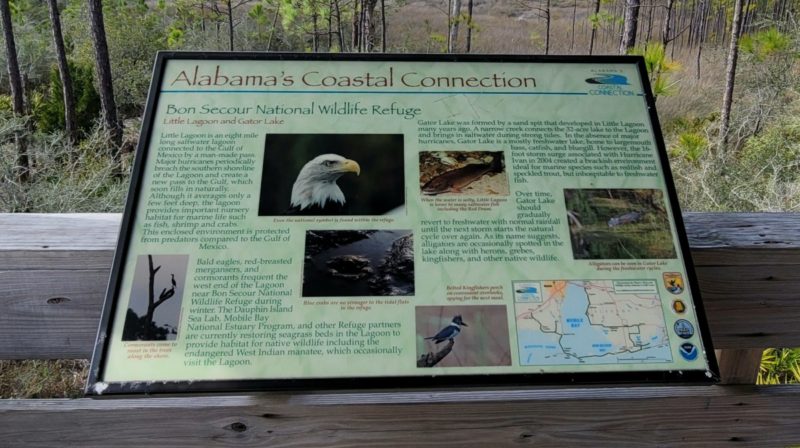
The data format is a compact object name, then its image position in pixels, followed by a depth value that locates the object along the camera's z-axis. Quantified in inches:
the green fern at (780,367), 121.8
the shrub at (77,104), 331.6
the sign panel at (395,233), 34.5
